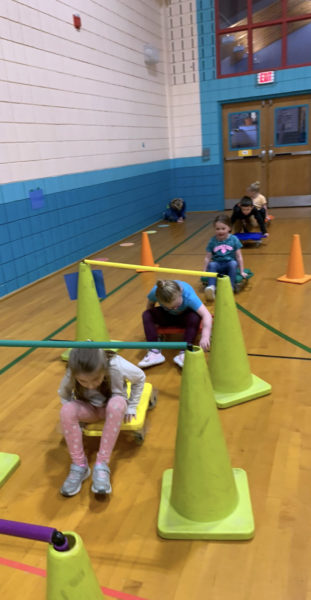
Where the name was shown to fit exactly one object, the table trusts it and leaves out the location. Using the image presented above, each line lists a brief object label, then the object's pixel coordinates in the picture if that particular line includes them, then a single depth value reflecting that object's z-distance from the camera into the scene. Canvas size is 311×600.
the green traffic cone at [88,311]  2.77
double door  8.26
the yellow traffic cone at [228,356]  2.27
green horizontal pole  1.46
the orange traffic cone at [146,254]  4.98
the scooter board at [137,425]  1.91
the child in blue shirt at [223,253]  3.80
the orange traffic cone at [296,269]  4.11
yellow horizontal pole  2.27
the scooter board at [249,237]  5.59
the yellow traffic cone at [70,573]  0.98
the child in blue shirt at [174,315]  2.48
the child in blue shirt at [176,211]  8.27
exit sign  7.93
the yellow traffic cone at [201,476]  1.50
